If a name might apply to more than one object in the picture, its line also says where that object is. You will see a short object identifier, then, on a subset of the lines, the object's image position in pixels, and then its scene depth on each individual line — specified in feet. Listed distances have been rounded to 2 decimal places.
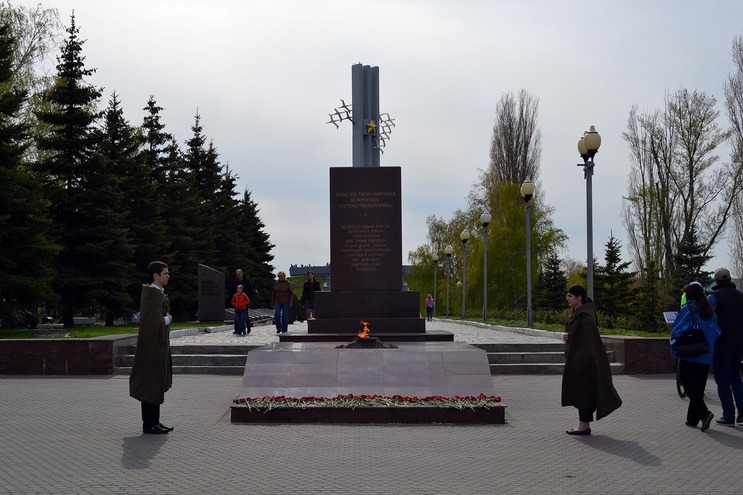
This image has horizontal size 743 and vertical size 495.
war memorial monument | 35.63
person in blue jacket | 33.27
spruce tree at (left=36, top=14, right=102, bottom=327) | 105.19
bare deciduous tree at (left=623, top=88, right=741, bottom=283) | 140.26
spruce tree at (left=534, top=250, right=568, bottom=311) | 163.63
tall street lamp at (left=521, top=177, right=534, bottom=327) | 87.76
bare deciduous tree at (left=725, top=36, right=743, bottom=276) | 135.85
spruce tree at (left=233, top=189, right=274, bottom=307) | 188.85
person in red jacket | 79.10
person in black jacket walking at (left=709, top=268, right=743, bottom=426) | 34.27
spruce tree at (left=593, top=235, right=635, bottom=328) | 145.69
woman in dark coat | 31.89
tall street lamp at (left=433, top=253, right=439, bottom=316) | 193.67
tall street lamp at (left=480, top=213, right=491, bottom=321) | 117.39
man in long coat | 31.82
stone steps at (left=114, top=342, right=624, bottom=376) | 54.90
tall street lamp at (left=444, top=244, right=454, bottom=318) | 154.61
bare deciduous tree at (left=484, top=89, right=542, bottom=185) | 198.39
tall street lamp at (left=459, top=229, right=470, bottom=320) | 131.13
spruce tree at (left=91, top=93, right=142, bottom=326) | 106.52
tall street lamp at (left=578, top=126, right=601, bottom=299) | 57.41
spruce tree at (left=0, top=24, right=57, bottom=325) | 84.99
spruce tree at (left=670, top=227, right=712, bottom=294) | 110.93
